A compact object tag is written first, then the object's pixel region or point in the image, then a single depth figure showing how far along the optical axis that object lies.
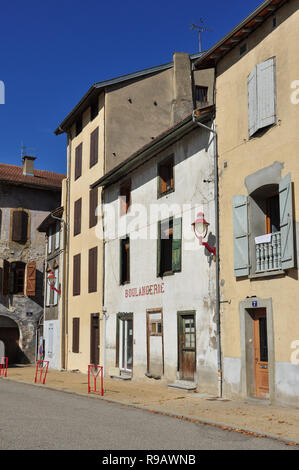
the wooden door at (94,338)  22.62
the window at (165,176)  17.92
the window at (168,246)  16.59
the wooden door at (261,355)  12.52
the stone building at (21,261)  32.09
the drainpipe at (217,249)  13.84
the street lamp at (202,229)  14.42
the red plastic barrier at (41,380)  18.34
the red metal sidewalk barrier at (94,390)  14.47
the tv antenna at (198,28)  24.84
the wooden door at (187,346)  15.45
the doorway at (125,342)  19.53
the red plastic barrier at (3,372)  22.57
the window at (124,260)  20.44
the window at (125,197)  20.73
